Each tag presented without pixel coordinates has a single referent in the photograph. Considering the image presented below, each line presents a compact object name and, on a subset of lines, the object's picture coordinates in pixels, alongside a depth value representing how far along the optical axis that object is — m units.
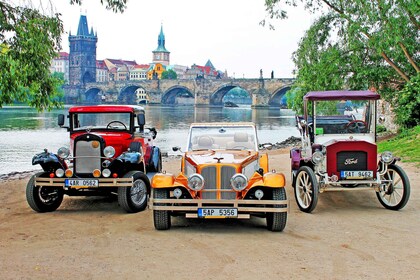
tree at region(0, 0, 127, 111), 9.63
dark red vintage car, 8.30
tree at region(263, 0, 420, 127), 17.36
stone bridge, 97.19
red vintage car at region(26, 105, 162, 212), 8.19
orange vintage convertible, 6.68
